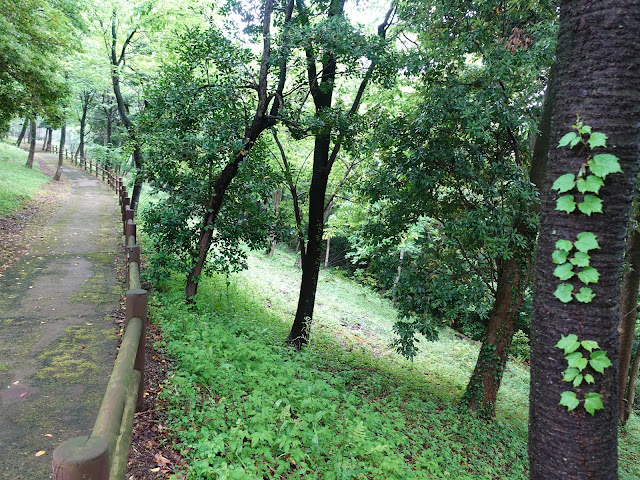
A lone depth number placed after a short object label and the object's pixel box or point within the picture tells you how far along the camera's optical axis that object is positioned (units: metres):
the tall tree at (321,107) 6.70
